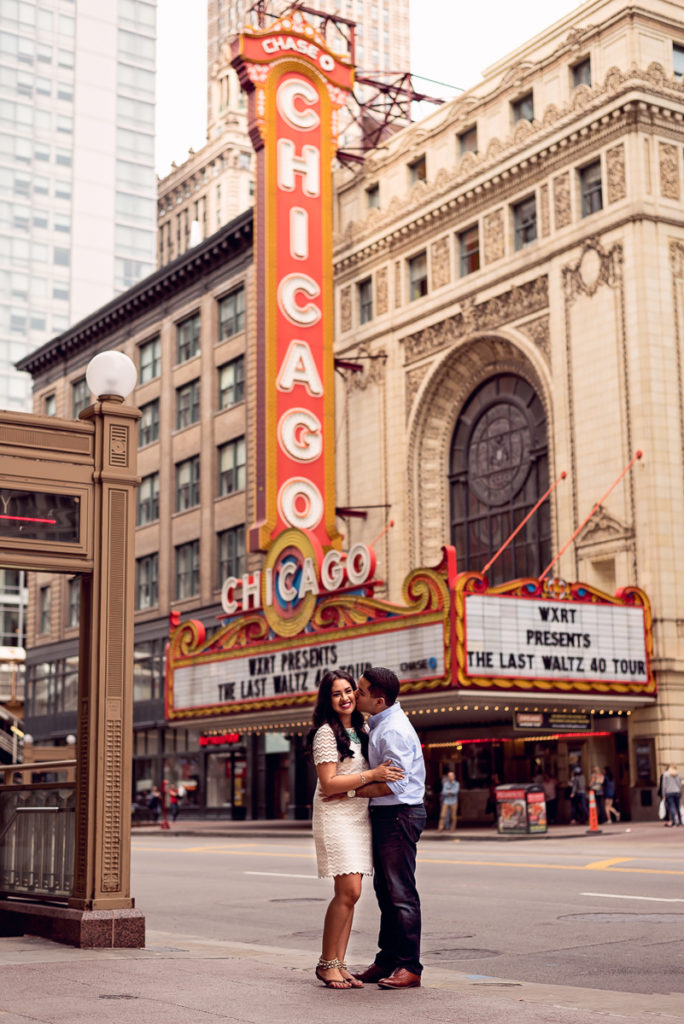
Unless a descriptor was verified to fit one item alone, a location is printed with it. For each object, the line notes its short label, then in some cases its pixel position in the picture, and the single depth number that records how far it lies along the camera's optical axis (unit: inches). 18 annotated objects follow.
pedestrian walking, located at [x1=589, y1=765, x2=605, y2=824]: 1273.4
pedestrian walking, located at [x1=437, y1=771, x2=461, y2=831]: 1323.8
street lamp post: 406.9
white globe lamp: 439.2
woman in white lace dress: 312.3
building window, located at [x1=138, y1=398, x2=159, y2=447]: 2263.8
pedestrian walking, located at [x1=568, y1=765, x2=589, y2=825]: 1334.9
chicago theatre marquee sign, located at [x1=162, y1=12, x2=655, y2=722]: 1229.1
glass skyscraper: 4852.4
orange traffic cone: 1168.7
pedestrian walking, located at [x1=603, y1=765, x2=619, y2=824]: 1295.5
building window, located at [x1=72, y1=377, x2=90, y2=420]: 2479.1
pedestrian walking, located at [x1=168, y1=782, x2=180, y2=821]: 2004.2
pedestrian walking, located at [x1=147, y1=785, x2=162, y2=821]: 2033.1
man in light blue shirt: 311.9
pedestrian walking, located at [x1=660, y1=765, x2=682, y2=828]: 1199.6
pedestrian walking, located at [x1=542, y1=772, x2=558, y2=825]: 1393.9
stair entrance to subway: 406.9
